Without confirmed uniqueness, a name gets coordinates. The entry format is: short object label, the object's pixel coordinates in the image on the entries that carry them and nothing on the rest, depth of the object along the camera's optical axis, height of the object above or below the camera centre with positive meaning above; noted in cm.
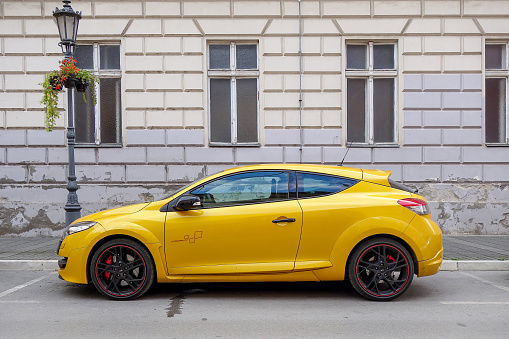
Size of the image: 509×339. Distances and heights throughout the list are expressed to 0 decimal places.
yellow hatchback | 579 -110
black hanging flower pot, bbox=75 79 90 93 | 879 +109
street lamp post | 843 +159
